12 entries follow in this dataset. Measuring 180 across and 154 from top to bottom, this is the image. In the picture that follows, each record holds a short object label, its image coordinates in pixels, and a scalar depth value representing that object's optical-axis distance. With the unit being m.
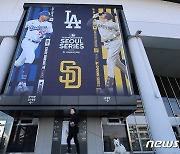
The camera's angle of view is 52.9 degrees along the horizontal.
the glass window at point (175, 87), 14.36
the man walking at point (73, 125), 6.30
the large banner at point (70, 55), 8.54
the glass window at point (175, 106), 12.96
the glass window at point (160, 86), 14.04
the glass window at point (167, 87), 14.14
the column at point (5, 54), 9.29
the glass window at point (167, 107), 12.76
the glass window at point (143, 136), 9.28
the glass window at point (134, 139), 9.00
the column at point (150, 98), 7.59
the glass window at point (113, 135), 8.49
